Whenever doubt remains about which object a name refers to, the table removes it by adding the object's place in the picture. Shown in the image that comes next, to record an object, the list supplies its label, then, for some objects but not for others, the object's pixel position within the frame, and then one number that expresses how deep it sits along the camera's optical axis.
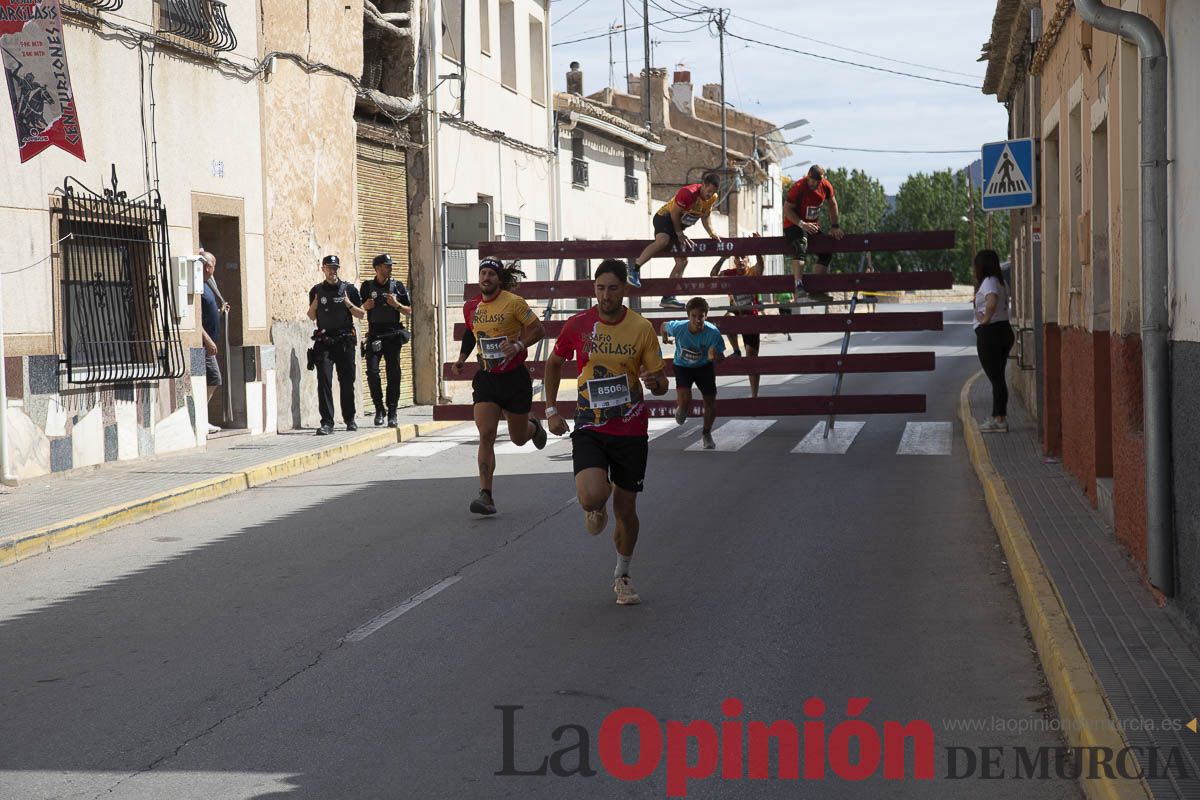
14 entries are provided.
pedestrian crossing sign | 13.70
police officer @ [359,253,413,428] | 17.84
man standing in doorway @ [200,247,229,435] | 16.17
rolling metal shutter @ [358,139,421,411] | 21.02
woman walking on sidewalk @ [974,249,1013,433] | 15.16
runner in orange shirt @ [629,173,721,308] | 16.56
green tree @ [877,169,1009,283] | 119.36
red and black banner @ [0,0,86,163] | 12.20
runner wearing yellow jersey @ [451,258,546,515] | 11.27
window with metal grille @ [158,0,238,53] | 15.45
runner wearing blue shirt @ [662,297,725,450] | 15.49
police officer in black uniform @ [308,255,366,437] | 17.33
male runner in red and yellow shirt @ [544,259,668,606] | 8.05
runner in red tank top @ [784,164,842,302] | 16.44
